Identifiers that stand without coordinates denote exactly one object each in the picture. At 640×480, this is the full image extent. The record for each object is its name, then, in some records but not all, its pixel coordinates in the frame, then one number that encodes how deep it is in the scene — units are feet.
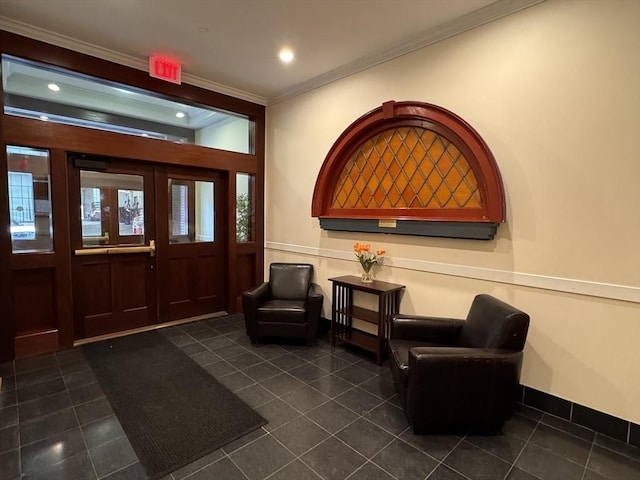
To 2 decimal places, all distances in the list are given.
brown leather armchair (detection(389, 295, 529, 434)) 7.02
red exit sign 11.98
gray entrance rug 6.81
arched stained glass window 9.13
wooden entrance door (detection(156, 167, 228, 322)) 13.92
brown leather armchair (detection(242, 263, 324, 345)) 11.85
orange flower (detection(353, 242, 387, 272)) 11.60
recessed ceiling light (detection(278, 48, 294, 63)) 11.38
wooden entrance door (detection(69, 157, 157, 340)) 11.94
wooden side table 10.68
